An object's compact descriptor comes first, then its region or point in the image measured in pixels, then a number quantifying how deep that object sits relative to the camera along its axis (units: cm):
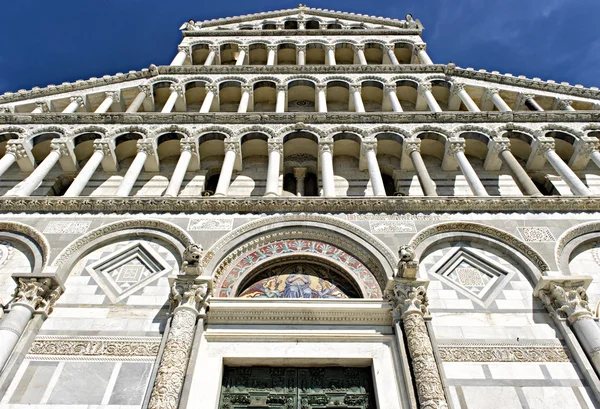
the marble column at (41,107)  1438
